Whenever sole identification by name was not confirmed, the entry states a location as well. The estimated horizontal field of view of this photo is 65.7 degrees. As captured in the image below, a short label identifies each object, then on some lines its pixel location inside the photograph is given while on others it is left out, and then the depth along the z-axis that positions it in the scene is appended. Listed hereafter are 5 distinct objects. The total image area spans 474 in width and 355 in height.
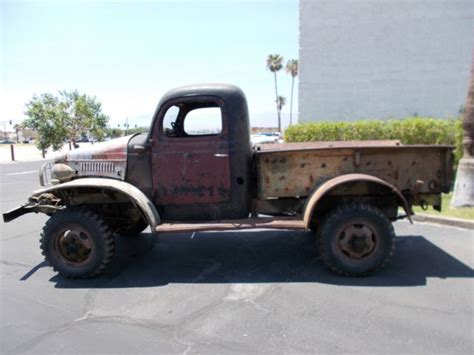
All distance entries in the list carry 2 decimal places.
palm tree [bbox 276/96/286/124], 78.44
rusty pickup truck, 4.07
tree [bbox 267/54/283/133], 56.16
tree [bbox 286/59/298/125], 56.69
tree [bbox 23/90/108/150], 19.47
